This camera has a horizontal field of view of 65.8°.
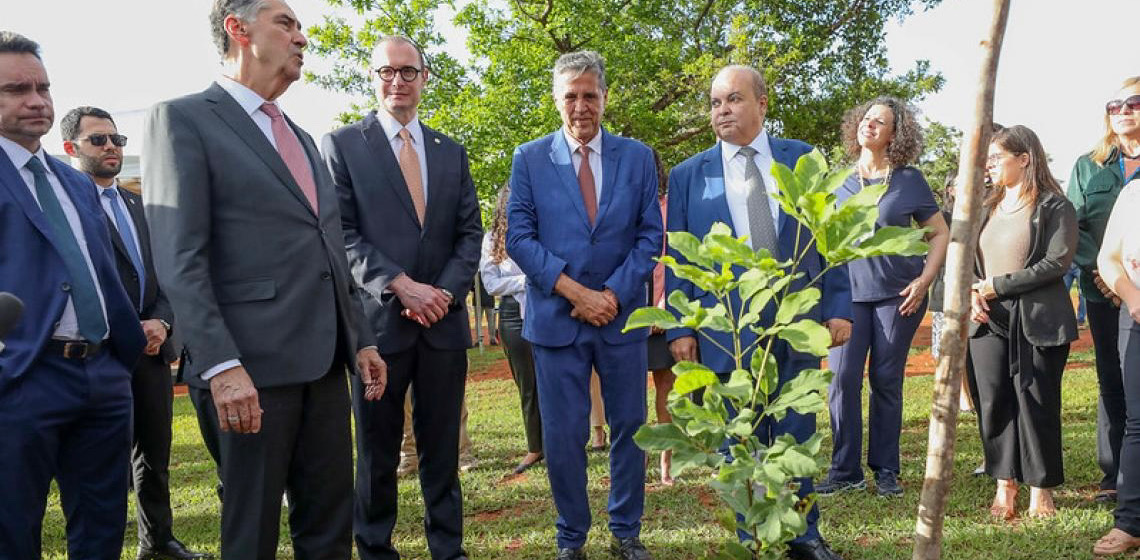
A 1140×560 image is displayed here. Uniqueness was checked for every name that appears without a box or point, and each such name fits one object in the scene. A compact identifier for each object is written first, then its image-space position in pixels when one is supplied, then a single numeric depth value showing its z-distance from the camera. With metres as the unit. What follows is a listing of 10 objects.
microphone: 1.66
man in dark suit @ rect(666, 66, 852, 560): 4.19
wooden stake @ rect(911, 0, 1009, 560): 2.23
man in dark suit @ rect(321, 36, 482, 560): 4.16
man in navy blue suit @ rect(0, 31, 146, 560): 3.04
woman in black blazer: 4.80
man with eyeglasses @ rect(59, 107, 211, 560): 4.75
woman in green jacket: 5.29
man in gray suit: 2.87
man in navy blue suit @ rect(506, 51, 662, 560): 4.27
